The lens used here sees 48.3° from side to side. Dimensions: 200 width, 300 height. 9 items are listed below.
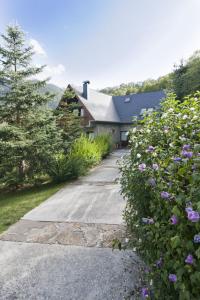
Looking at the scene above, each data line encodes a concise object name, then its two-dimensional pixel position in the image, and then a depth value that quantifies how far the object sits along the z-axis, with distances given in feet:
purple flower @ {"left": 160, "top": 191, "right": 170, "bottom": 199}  4.72
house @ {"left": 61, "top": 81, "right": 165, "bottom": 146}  62.08
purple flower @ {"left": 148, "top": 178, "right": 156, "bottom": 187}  5.58
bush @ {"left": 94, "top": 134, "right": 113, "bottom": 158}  42.98
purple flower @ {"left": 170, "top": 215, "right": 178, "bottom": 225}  4.14
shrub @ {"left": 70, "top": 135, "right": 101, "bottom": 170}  31.40
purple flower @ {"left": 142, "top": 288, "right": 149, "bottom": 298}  5.17
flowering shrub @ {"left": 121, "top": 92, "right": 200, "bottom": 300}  3.97
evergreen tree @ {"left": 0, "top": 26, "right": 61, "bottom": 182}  26.00
